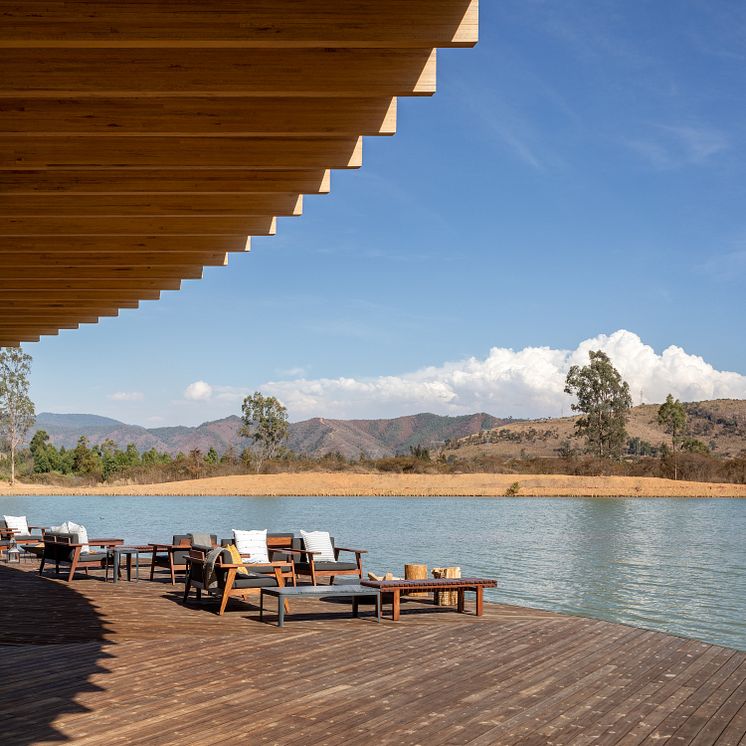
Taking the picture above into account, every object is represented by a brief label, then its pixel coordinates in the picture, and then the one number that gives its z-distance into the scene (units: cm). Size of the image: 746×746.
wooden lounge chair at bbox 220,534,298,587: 846
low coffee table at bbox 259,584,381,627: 750
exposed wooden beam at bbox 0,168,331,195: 441
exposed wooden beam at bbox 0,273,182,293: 653
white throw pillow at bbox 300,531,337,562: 1002
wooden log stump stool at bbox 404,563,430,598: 906
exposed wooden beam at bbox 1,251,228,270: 579
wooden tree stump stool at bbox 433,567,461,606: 891
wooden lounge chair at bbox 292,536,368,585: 966
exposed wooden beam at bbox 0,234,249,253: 548
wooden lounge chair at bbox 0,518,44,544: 1255
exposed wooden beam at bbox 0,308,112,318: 774
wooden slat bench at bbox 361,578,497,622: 782
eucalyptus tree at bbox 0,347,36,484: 5647
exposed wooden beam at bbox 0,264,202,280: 616
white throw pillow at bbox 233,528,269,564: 921
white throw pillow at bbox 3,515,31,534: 1305
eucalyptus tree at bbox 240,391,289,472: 6906
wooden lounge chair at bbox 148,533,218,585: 1008
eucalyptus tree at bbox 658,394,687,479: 5884
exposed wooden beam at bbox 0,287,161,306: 696
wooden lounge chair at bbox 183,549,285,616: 807
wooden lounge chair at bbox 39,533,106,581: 1031
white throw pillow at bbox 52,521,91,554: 1059
